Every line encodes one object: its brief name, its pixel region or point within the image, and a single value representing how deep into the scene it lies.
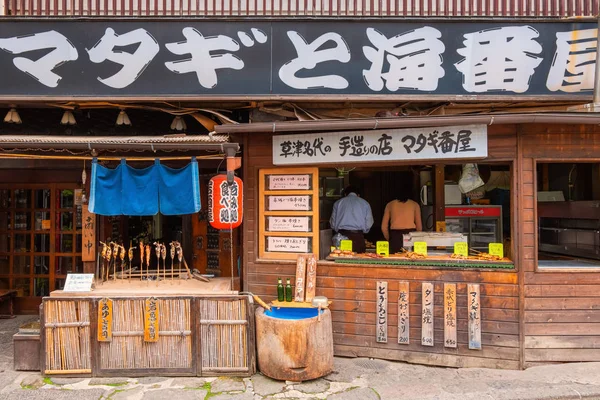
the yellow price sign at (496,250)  6.53
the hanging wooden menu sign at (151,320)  6.04
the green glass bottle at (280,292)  6.76
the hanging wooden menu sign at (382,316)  6.68
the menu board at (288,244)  7.13
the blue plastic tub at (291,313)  6.50
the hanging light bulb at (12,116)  7.75
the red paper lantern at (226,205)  6.34
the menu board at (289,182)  7.14
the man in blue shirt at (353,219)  7.93
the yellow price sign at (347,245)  7.25
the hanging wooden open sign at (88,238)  7.79
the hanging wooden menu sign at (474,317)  6.34
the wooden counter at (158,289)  6.39
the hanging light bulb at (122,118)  7.88
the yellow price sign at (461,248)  6.65
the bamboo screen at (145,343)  6.07
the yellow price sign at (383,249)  7.04
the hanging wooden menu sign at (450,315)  6.42
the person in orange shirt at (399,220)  8.91
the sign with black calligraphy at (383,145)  6.31
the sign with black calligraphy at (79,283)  6.44
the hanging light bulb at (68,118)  7.93
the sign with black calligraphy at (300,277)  6.68
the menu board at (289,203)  7.14
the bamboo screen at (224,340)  6.07
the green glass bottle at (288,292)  6.75
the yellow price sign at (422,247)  6.86
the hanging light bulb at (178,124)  7.96
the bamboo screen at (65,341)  6.07
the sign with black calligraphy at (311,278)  6.69
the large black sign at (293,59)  6.52
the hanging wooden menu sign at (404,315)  6.59
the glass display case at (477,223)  10.27
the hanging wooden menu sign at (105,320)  6.04
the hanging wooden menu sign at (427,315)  6.49
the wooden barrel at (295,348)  5.72
